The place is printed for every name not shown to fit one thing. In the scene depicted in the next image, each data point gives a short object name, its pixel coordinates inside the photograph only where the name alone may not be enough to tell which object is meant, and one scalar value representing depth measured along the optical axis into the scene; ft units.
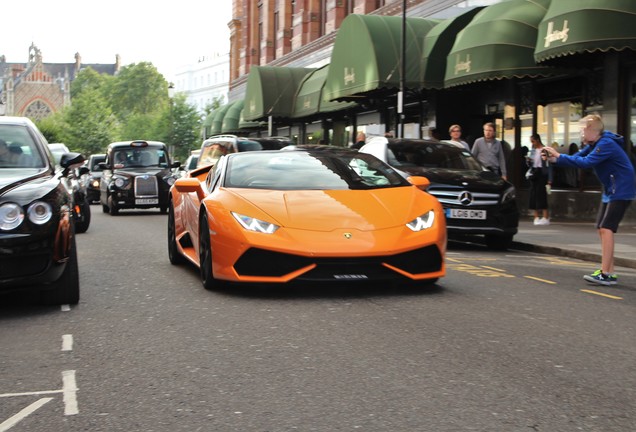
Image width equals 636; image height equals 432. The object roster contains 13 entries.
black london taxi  74.74
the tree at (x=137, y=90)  474.08
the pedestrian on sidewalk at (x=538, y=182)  60.08
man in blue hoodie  29.12
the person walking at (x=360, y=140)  62.93
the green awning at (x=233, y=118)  158.20
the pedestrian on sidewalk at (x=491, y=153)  53.01
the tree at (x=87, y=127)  342.85
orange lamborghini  24.03
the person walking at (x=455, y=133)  54.95
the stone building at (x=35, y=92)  540.93
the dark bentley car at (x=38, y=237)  21.11
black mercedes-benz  42.14
